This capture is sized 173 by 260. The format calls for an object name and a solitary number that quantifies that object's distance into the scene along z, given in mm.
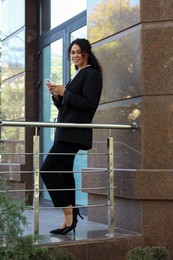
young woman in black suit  5121
